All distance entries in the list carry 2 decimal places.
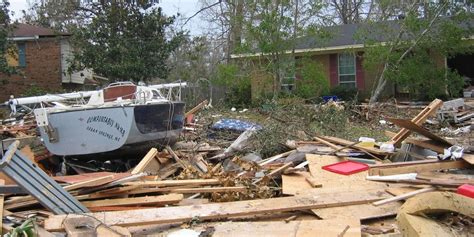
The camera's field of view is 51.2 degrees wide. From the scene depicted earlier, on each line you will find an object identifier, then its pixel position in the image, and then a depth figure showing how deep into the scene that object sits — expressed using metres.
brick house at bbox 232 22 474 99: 20.56
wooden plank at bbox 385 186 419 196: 5.71
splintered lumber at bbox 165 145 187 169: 8.38
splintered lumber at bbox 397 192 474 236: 4.09
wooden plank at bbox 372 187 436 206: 5.29
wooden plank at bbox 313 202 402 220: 5.15
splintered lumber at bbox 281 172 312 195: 6.19
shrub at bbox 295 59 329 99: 19.61
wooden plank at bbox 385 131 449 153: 7.72
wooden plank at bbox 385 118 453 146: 7.66
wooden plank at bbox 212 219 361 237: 4.55
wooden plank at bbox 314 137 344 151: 8.53
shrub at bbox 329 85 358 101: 21.79
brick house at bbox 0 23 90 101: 26.33
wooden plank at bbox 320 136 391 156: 8.07
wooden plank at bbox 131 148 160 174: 7.75
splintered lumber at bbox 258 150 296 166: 8.05
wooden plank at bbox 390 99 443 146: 8.30
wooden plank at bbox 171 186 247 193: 6.26
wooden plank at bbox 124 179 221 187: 6.38
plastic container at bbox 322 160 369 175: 7.01
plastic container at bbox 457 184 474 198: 4.78
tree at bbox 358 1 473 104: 18.25
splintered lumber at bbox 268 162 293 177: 6.95
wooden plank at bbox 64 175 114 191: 6.00
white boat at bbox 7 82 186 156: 8.58
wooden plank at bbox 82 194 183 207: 5.91
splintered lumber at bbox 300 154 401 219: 5.23
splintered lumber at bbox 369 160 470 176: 6.39
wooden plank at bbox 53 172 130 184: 6.45
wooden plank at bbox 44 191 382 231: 5.06
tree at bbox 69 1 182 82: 22.16
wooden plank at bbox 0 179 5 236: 4.75
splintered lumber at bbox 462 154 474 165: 6.35
